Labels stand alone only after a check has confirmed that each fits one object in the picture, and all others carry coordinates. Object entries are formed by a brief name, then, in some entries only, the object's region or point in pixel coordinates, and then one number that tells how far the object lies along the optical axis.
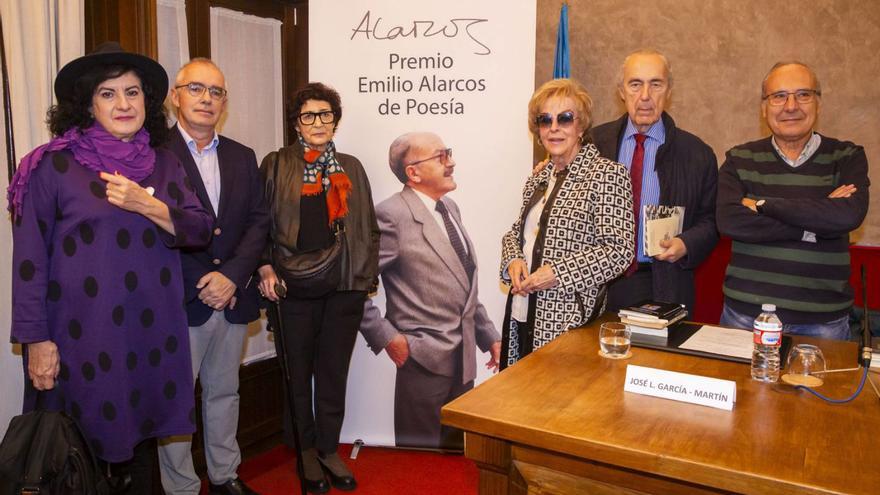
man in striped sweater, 2.32
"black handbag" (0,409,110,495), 1.91
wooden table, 1.23
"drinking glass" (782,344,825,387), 1.69
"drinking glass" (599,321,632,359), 1.88
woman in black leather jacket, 2.89
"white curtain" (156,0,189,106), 3.07
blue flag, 3.32
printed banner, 3.15
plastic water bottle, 1.69
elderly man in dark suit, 2.59
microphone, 1.74
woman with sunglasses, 2.27
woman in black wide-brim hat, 2.06
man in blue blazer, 2.62
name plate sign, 1.51
